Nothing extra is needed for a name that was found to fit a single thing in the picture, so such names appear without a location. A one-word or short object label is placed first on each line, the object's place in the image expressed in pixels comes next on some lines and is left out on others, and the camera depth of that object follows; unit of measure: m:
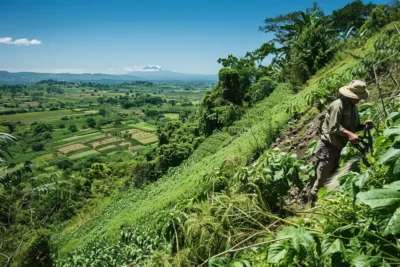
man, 3.21
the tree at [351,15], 26.80
